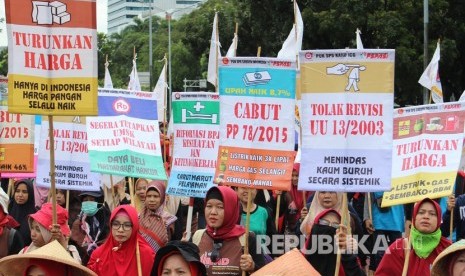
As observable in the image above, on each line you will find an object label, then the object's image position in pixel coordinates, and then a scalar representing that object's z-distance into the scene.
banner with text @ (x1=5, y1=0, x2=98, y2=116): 7.51
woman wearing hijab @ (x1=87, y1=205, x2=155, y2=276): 8.26
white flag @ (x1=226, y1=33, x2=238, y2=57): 13.45
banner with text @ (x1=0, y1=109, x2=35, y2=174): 10.17
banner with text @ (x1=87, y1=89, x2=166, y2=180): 10.46
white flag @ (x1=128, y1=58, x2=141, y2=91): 18.27
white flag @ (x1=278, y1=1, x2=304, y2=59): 14.36
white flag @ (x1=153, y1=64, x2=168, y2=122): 18.08
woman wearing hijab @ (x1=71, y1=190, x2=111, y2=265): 10.56
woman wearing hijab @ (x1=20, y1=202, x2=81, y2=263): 8.34
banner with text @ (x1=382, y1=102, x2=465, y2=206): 9.18
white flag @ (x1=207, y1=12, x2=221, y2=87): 16.04
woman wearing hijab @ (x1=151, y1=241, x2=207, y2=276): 5.93
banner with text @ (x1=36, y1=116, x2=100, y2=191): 10.24
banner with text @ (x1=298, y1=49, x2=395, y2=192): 7.83
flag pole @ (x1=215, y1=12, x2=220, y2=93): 15.28
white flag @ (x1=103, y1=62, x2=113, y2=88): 17.89
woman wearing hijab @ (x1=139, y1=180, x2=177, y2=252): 10.16
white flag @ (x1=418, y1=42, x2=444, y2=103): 16.36
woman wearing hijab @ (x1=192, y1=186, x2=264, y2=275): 7.99
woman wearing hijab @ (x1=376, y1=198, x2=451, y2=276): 8.06
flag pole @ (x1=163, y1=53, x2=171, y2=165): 15.88
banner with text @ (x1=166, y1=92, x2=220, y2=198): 10.80
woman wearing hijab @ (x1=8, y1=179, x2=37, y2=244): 11.69
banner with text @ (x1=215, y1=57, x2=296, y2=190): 8.43
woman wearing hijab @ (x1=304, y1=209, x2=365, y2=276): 8.38
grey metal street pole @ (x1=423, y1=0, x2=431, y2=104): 27.18
